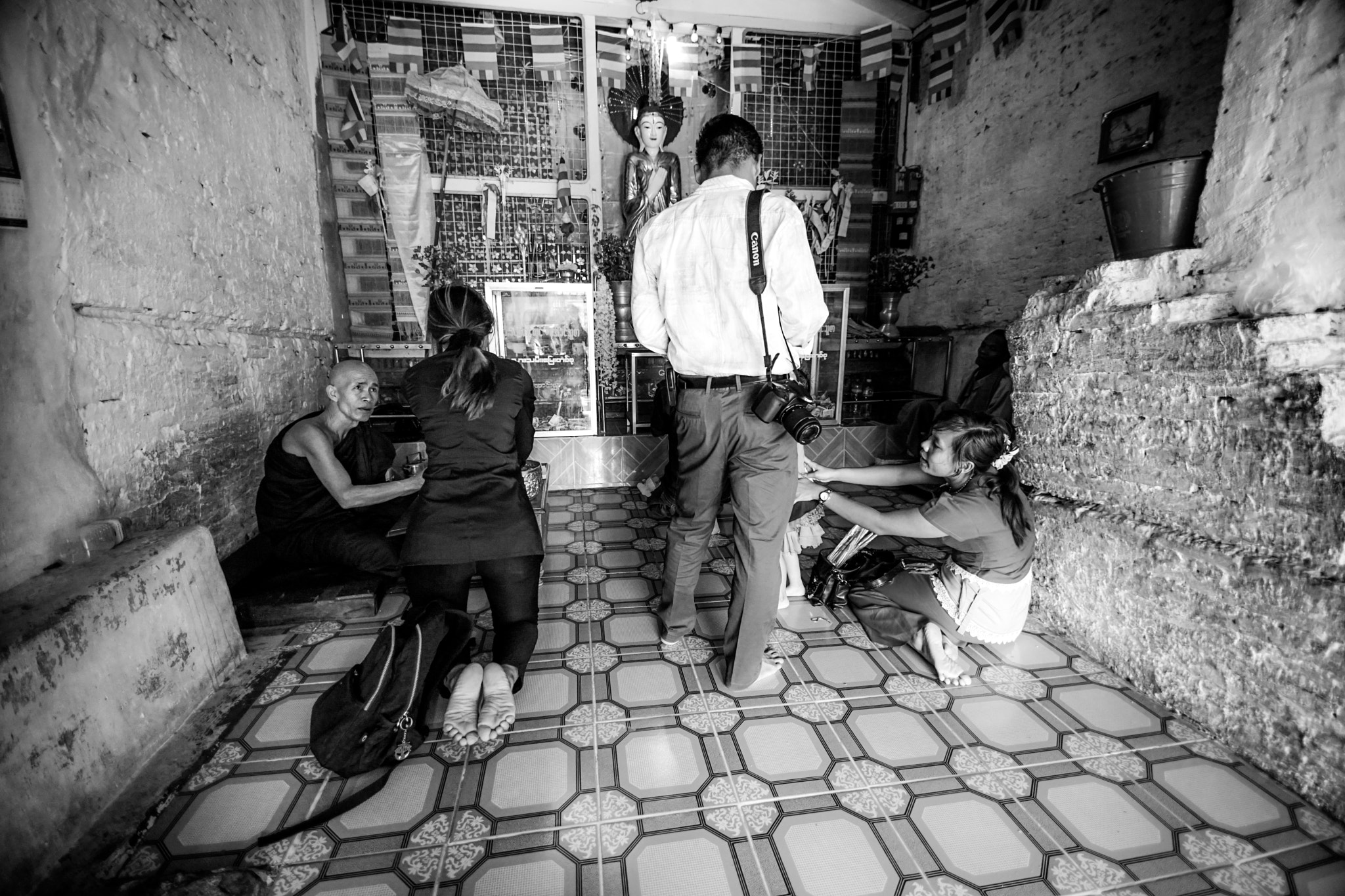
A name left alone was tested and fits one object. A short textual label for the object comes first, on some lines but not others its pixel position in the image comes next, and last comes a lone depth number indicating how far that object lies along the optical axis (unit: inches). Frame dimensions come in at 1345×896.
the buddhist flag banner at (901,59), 267.0
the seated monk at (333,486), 111.7
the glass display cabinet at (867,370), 215.3
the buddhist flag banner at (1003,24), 207.0
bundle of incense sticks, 116.8
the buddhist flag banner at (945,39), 235.6
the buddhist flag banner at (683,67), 257.6
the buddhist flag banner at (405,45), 234.8
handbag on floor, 115.9
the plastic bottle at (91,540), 82.4
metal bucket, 88.7
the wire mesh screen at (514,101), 237.5
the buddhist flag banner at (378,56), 234.4
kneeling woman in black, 85.6
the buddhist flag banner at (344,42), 227.8
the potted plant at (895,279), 245.0
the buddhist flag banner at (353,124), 232.8
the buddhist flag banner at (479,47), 237.5
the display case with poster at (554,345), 191.8
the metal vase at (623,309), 231.3
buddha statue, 253.8
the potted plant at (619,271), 232.4
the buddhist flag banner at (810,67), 263.0
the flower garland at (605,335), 252.7
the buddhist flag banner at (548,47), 241.1
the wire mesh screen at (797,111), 264.4
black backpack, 73.4
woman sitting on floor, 93.2
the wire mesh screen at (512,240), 251.1
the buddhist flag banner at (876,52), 256.7
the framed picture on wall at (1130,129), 159.6
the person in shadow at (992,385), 155.3
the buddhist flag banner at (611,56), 248.5
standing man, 83.6
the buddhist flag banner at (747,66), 257.4
